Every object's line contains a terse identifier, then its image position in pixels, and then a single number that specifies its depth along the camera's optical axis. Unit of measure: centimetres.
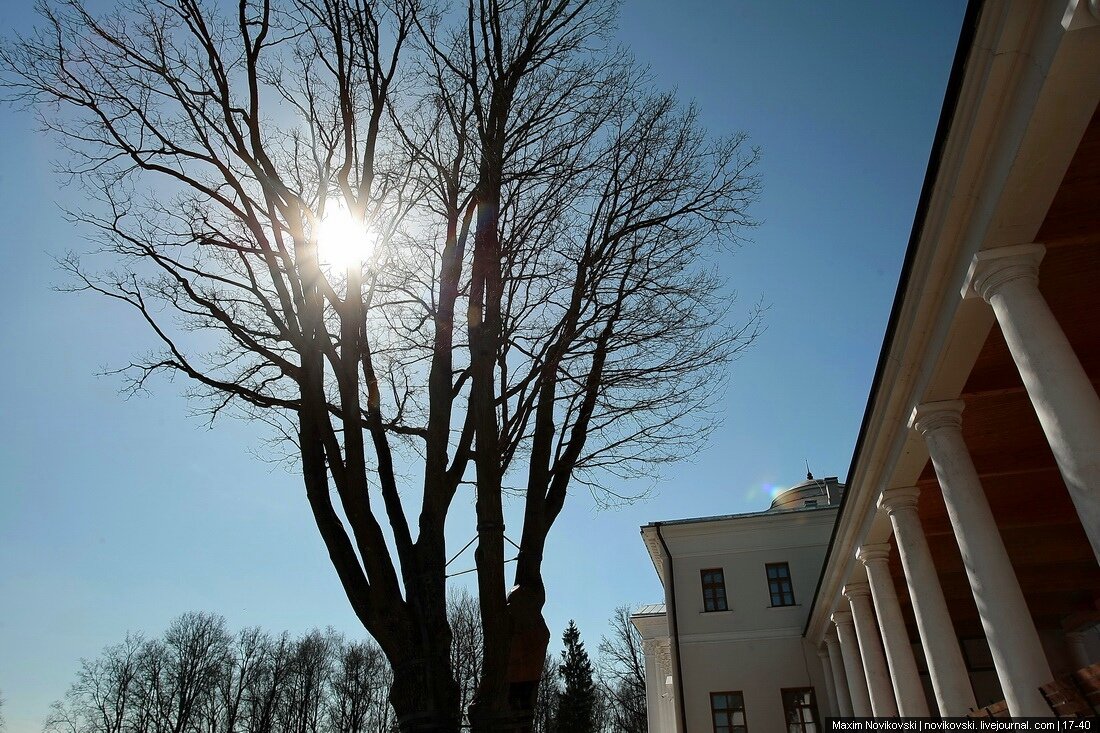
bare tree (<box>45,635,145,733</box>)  4209
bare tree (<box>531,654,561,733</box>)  4828
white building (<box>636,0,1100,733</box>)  422
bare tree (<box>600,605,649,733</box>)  4868
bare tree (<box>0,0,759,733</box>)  705
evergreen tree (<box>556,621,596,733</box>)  4609
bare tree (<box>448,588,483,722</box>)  3426
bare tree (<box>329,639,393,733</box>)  5062
